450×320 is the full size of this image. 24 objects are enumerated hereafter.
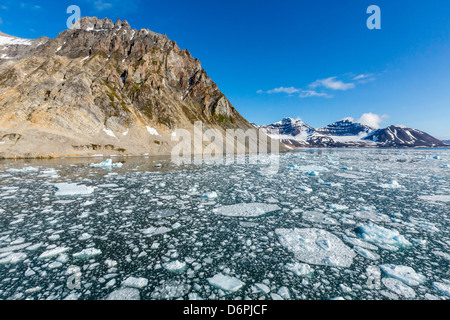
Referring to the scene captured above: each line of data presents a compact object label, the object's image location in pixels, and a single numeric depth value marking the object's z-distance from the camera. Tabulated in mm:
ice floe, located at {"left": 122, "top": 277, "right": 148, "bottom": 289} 3406
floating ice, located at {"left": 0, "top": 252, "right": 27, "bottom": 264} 4094
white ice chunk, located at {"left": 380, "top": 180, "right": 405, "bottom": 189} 11758
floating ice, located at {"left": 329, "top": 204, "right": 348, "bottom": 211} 7798
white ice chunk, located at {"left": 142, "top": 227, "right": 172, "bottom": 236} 5517
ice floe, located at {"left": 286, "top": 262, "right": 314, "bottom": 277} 3826
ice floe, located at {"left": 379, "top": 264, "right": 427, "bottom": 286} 3586
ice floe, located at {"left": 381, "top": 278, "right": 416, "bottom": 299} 3293
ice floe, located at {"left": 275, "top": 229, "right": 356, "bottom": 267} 4305
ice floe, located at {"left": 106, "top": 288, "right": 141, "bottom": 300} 3146
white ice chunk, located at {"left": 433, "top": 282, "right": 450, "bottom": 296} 3332
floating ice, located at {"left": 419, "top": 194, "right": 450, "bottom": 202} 8997
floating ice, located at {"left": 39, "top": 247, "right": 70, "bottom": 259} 4289
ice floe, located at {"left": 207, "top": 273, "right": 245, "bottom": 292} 3398
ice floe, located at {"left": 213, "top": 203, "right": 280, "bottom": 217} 7203
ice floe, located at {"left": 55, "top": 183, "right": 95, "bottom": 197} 9477
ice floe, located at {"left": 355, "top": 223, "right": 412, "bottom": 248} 5035
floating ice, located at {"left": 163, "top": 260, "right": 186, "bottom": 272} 3900
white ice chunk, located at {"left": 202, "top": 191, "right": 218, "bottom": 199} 9520
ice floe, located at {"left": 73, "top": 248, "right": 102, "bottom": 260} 4301
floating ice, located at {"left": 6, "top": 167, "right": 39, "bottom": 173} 17094
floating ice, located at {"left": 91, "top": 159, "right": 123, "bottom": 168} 22875
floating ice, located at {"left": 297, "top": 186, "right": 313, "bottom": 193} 10777
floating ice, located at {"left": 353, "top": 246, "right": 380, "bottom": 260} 4414
